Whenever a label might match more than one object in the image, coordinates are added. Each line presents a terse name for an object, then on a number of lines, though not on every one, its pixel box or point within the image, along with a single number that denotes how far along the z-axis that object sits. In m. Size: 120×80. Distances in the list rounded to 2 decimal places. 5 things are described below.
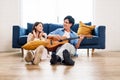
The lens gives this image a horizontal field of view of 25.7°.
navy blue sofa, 5.35
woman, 4.17
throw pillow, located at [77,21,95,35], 5.73
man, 4.14
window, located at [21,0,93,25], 6.71
